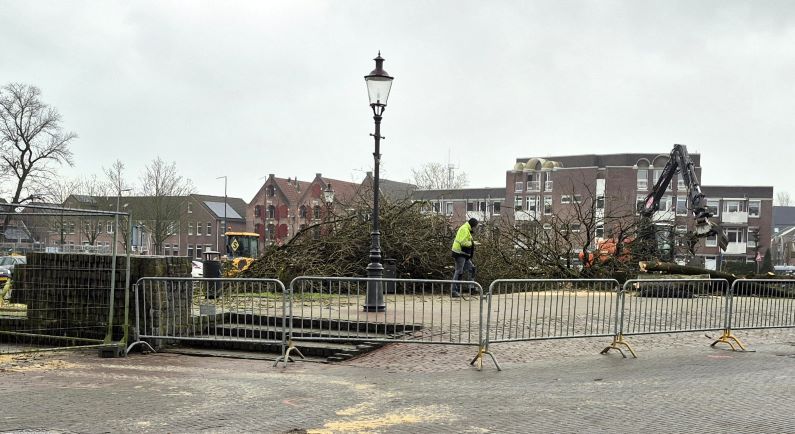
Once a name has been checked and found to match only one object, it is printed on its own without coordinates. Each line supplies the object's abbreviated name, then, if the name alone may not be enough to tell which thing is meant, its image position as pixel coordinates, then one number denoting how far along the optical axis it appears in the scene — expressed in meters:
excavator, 21.27
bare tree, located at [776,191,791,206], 130.25
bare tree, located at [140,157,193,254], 50.47
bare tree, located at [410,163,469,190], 69.06
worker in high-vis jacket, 14.52
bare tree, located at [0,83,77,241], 43.53
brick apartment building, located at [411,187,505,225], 83.71
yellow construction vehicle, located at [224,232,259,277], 42.62
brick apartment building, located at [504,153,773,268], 73.75
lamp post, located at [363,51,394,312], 11.53
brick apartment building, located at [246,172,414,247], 80.06
